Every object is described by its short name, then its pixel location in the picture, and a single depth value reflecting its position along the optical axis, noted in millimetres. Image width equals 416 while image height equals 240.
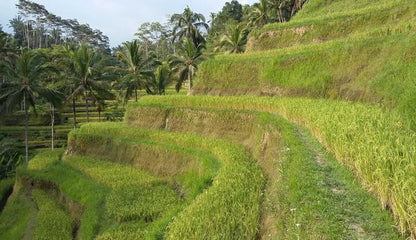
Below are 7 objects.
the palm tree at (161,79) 34422
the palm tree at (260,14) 38219
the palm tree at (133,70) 28812
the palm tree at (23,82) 21359
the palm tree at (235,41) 32562
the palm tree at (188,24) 36500
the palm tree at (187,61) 28359
